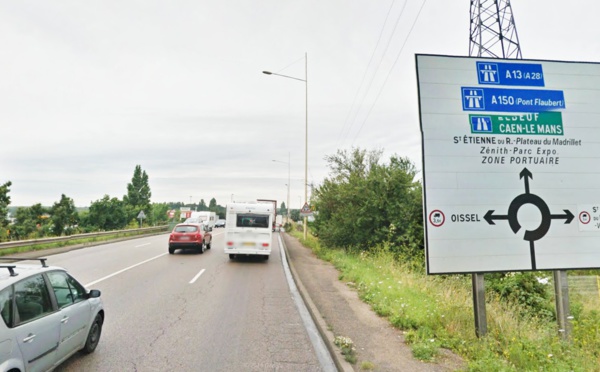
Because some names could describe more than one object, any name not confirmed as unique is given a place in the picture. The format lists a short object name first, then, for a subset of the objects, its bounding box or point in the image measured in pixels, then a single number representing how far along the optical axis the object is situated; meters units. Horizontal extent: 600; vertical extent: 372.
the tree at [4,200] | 33.97
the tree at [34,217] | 51.88
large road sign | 6.05
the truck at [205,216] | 51.79
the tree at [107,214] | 61.44
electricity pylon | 20.00
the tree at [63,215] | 51.62
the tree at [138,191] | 86.38
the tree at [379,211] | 15.23
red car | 19.64
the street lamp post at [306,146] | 25.14
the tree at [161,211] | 118.10
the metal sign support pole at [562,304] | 6.12
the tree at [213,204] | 168.77
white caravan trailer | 16.47
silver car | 3.45
